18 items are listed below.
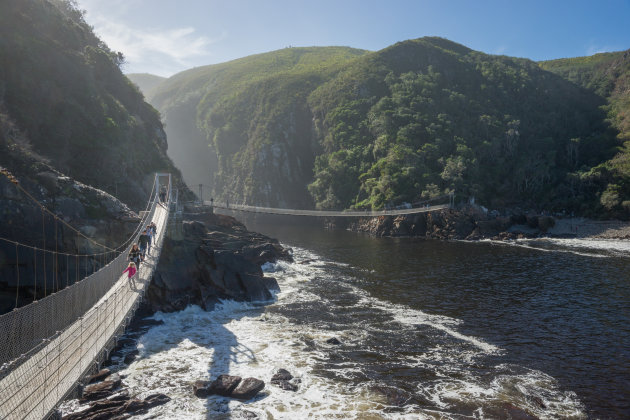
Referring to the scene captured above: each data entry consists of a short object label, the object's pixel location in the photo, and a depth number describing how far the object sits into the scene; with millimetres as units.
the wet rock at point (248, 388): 11688
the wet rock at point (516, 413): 10434
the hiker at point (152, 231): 18009
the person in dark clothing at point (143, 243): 16688
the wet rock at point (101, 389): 11387
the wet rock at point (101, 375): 12106
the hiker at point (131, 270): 14244
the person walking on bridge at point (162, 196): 26114
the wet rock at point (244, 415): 10711
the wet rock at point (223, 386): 11852
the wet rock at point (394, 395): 11312
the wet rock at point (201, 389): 11742
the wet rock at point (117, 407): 10461
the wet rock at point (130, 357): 13648
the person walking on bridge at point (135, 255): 15249
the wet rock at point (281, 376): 12633
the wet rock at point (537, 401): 11012
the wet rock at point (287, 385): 12120
